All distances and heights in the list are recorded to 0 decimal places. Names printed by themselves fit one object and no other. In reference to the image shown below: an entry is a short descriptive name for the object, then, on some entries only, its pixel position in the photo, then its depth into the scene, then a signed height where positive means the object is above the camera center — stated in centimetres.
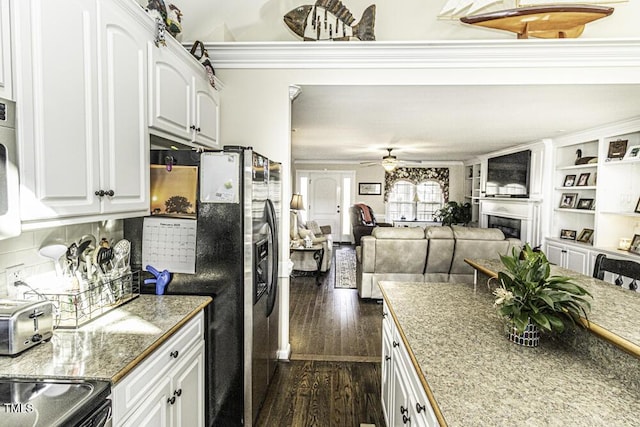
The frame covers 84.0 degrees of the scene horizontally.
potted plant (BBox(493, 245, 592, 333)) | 134 -37
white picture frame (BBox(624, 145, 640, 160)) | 406 +58
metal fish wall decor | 275 +138
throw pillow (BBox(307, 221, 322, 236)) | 711 -60
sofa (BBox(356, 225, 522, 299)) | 465 -67
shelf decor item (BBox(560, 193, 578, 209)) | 532 +3
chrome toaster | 125 -47
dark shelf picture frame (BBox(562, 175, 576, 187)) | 533 +32
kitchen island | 98 -58
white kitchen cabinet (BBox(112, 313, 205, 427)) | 124 -78
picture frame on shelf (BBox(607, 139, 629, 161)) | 431 +66
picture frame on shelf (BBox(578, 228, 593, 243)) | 498 -47
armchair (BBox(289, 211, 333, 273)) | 593 -92
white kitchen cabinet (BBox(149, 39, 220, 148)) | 193 +62
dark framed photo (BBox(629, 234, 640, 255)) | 423 -50
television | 612 +50
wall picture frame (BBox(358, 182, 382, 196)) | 1009 +32
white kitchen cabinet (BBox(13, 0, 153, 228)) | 118 +34
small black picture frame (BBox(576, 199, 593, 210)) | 498 -2
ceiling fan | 670 +71
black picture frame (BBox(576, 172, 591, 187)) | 504 +33
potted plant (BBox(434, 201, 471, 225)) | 884 -34
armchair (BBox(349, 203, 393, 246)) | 853 -54
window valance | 988 +66
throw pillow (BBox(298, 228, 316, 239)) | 592 -58
